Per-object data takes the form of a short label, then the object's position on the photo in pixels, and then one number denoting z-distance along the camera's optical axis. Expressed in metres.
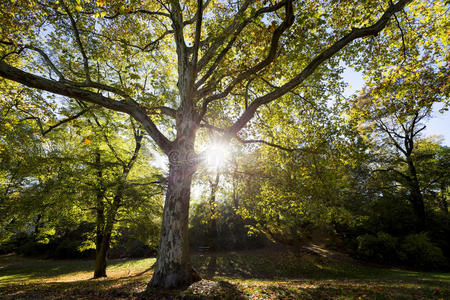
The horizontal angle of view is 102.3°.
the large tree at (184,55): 5.02
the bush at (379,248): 13.30
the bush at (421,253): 11.73
